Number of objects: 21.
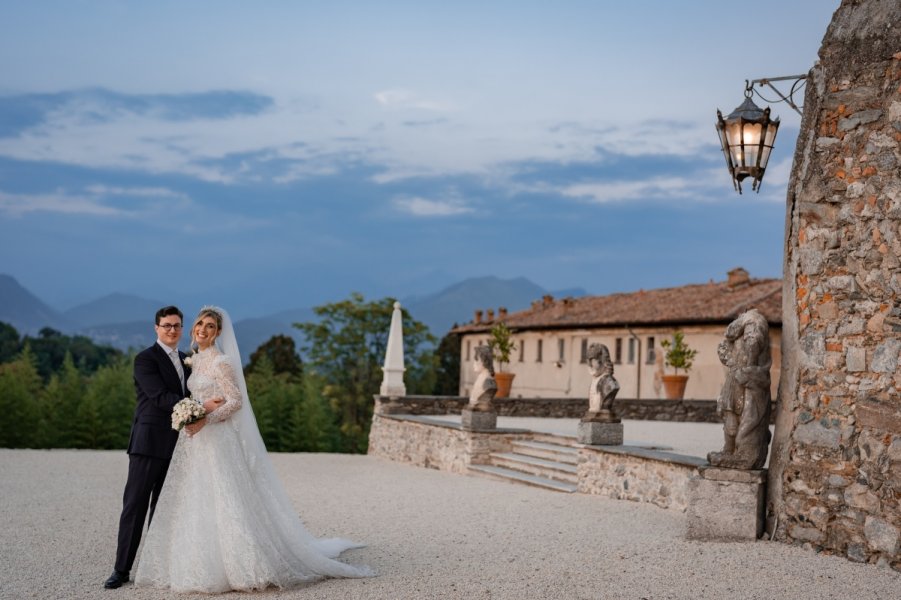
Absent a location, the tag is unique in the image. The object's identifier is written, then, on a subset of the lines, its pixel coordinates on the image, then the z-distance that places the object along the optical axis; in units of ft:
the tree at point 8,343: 157.60
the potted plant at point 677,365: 84.23
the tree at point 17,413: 70.03
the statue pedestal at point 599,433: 41.78
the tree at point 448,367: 172.55
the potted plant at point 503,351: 87.66
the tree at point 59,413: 72.54
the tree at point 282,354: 173.88
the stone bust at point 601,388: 42.22
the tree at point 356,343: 150.00
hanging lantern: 28.40
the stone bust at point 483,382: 51.99
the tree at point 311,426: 81.92
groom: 21.89
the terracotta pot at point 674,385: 85.46
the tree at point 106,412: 73.82
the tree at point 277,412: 80.84
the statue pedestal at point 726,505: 27.30
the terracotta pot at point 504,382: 88.58
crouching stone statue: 27.43
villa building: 102.68
